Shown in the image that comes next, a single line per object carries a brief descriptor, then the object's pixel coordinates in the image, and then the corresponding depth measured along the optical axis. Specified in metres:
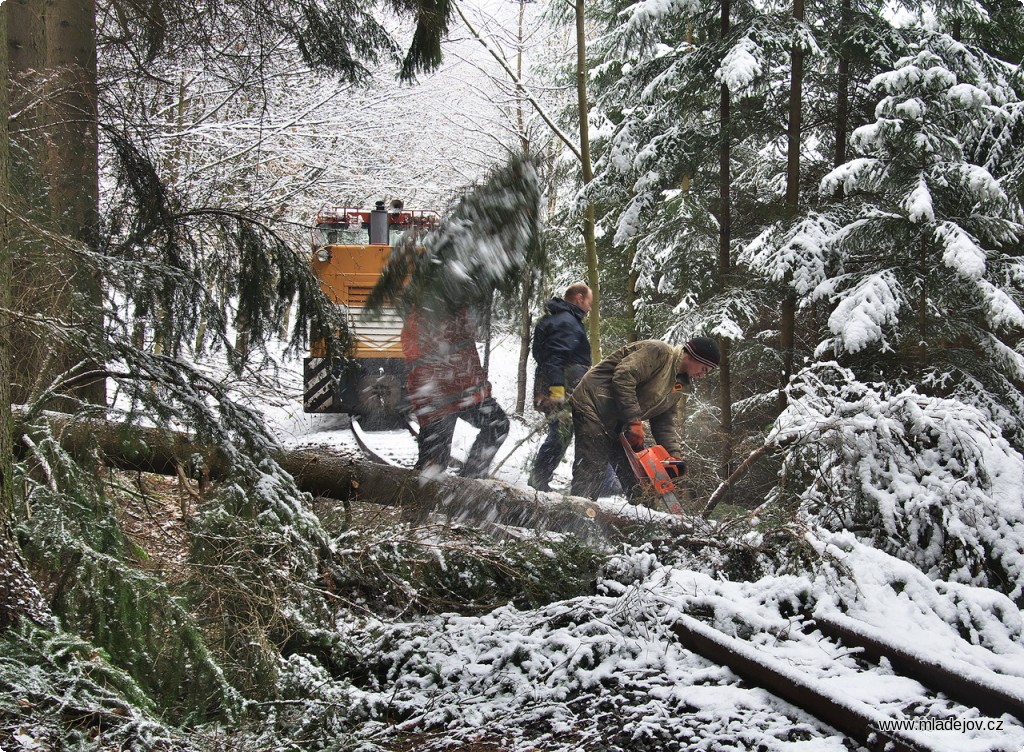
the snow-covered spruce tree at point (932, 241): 7.50
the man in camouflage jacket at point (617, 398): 6.32
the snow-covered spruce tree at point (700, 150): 8.64
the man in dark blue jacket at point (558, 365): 6.64
